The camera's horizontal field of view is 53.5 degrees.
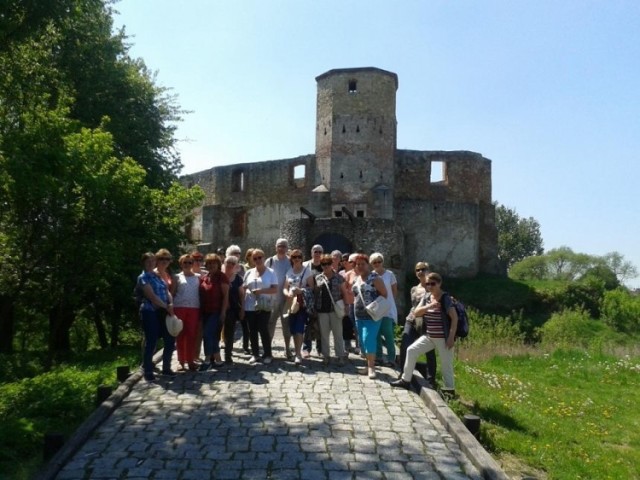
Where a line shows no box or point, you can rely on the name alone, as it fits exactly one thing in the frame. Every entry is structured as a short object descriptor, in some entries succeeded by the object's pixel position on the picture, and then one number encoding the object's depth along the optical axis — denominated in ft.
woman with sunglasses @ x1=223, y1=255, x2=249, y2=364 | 31.76
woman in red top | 30.73
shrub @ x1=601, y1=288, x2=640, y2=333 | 93.42
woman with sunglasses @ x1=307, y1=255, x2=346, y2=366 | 31.55
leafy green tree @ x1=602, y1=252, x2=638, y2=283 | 252.01
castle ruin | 106.01
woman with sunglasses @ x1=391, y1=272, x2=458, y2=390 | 27.48
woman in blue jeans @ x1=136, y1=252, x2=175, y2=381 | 28.07
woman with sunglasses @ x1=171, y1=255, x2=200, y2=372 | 30.25
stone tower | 105.70
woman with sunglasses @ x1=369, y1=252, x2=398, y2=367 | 30.30
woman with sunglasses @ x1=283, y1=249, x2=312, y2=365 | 31.96
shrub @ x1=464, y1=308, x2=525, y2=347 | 57.21
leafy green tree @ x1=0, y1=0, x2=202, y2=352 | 38.45
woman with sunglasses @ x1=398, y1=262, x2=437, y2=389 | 29.32
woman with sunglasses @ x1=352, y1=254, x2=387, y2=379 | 29.91
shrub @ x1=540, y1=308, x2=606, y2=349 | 79.51
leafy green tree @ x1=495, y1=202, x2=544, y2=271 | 205.57
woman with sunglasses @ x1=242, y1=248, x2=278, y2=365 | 31.60
